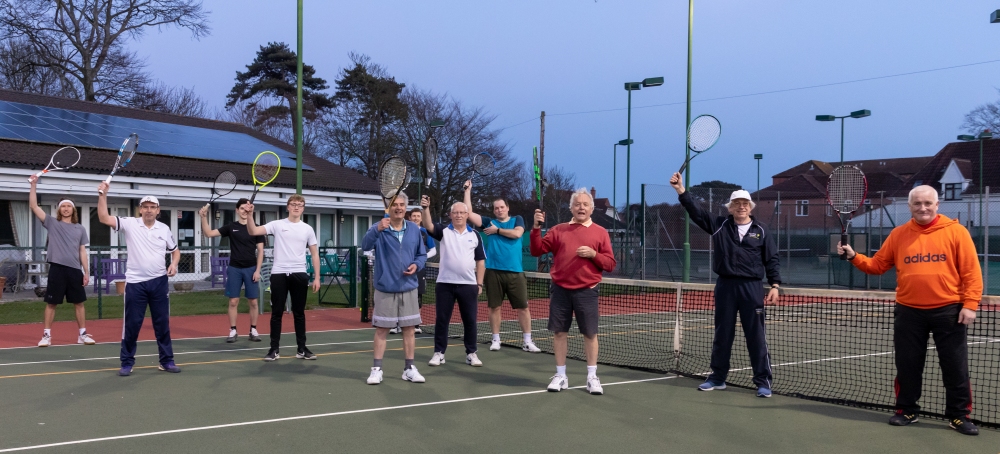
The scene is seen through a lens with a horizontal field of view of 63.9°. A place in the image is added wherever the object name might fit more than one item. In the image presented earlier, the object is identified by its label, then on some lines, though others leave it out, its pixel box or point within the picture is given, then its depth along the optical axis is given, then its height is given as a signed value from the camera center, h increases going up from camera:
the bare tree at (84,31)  31.30 +7.78
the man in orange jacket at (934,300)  5.84 -0.49
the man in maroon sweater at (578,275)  7.16 -0.40
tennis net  7.29 -1.47
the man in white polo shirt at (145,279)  8.10 -0.52
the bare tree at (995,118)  50.41 +7.32
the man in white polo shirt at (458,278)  8.62 -0.53
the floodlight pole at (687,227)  17.64 +0.11
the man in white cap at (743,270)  7.08 -0.34
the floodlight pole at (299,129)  14.04 +1.78
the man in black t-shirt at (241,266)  10.66 -0.51
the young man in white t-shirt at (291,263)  8.92 -0.39
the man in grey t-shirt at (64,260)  10.26 -0.43
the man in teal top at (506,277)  9.55 -0.56
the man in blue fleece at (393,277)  7.55 -0.45
